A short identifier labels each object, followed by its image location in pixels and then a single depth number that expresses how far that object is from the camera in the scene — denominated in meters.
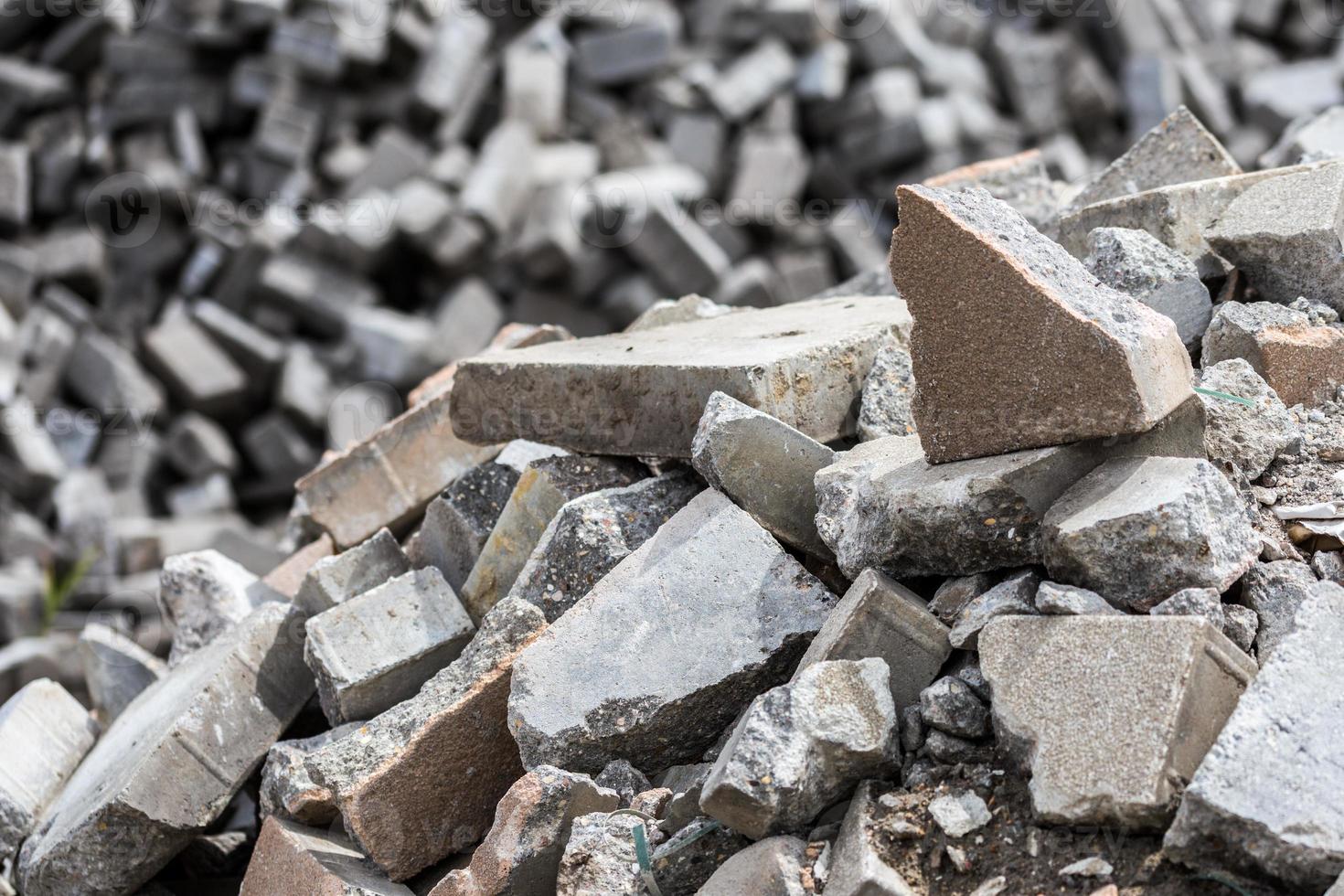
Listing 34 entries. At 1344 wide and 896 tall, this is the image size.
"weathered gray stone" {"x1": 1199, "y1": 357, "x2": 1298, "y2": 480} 2.83
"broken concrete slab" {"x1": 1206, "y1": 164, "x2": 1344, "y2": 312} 3.22
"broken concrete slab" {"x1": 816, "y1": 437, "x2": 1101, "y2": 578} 2.57
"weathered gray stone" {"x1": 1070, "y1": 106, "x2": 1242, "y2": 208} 3.88
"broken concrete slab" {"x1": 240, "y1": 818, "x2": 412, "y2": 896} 2.82
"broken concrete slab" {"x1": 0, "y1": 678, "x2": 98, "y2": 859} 3.57
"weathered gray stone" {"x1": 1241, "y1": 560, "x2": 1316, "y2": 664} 2.49
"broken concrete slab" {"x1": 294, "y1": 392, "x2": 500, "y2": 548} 4.03
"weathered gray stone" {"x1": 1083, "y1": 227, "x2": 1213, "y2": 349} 3.20
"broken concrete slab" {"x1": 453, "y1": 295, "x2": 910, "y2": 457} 3.19
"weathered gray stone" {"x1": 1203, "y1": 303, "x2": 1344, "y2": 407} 3.04
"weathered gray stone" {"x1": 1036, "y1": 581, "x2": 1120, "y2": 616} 2.42
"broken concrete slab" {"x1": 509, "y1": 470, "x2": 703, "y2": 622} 3.13
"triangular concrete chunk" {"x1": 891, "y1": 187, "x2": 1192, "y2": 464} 2.49
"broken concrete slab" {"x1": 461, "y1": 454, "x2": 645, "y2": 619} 3.35
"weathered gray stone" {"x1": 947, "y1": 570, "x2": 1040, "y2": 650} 2.52
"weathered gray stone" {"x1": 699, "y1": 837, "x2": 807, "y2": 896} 2.29
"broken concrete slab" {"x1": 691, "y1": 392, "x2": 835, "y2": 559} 2.97
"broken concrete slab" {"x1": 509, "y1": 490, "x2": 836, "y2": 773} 2.76
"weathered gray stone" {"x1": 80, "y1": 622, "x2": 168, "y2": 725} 4.21
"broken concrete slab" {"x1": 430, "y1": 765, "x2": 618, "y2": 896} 2.61
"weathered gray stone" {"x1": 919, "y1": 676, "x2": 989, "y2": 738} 2.44
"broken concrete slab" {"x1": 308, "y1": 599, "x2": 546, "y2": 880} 2.91
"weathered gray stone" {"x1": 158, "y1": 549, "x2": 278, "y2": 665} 4.06
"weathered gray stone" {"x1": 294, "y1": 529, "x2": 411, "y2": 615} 3.49
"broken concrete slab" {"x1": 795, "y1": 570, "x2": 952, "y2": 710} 2.59
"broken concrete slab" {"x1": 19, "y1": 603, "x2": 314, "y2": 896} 3.18
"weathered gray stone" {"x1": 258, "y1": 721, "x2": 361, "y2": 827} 3.03
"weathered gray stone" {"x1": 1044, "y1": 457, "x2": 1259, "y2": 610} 2.40
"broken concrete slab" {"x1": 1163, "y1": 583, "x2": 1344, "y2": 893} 2.02
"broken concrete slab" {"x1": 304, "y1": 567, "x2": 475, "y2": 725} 3.22
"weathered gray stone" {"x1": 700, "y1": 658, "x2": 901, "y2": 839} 2.33
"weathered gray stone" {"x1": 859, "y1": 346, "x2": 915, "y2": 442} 3.22
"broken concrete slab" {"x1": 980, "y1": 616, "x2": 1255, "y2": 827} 2.15
